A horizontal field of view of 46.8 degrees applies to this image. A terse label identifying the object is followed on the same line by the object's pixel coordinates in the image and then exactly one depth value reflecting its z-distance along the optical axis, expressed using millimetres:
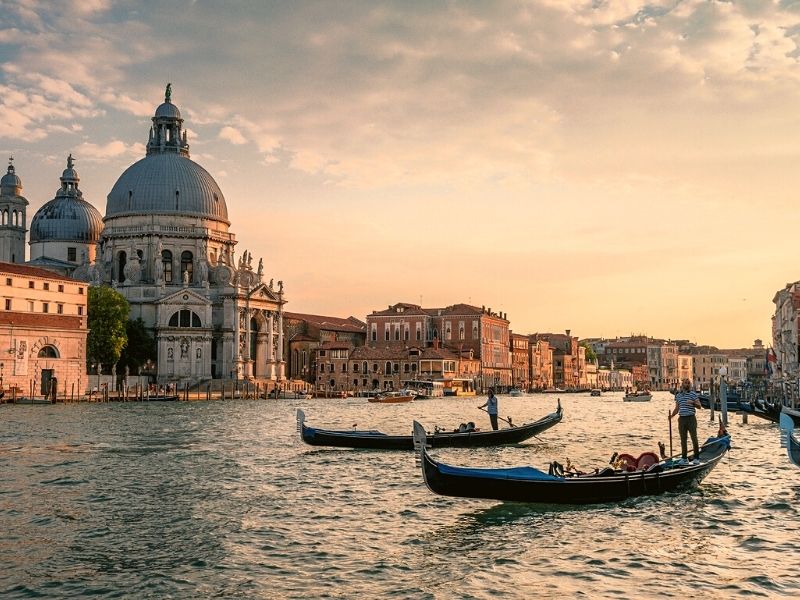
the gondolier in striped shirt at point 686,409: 18875
